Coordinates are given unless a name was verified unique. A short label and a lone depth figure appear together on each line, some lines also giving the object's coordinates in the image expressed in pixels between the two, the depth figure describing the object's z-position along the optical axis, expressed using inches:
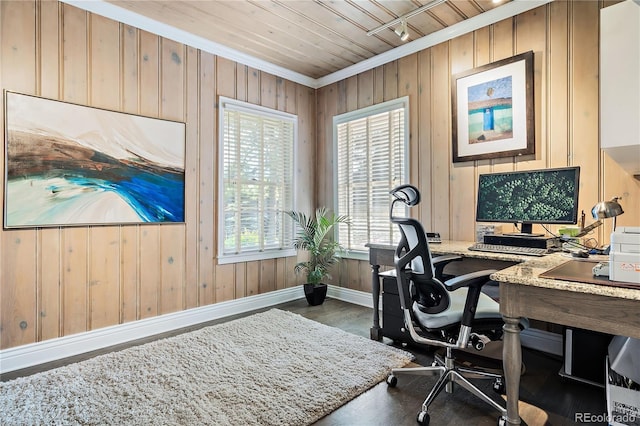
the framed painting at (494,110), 107.2
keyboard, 83.0
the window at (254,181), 143.2
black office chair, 66.4
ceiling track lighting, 108.4
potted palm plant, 154.5
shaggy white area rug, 70.6
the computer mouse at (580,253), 73.9
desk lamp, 73.2
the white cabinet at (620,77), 64.5
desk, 48.8
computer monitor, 86.9
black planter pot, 153.5
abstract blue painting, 97.2
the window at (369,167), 143.0
